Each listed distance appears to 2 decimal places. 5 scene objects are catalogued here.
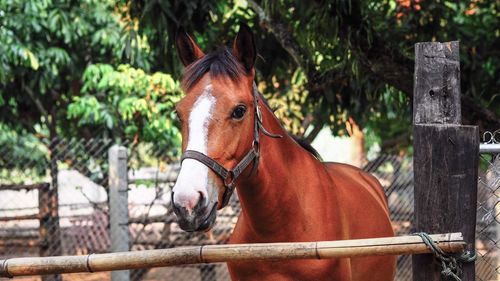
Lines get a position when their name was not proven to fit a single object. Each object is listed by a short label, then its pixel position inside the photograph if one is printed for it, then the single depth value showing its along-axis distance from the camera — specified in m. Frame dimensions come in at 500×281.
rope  6.46
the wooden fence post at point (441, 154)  6.59
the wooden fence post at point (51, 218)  16.53
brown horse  6.92
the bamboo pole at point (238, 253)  6.48
